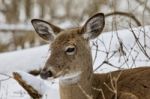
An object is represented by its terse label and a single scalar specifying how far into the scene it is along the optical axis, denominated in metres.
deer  9.03
